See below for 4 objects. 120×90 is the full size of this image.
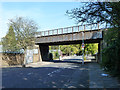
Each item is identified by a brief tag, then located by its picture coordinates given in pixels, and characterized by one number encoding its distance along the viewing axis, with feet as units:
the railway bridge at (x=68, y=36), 79.04
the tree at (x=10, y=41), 64.49
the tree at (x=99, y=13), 23.05
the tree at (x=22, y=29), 65.31
